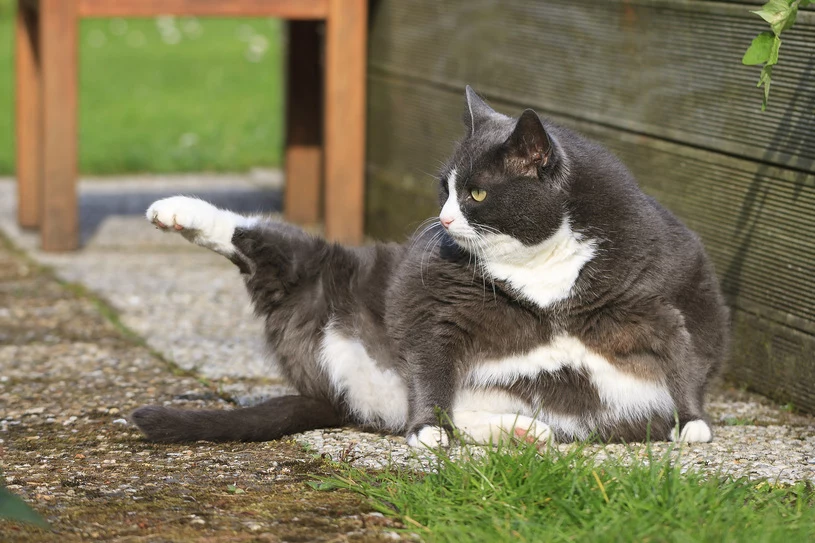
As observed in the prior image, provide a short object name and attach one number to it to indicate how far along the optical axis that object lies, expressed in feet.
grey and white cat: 18.42
